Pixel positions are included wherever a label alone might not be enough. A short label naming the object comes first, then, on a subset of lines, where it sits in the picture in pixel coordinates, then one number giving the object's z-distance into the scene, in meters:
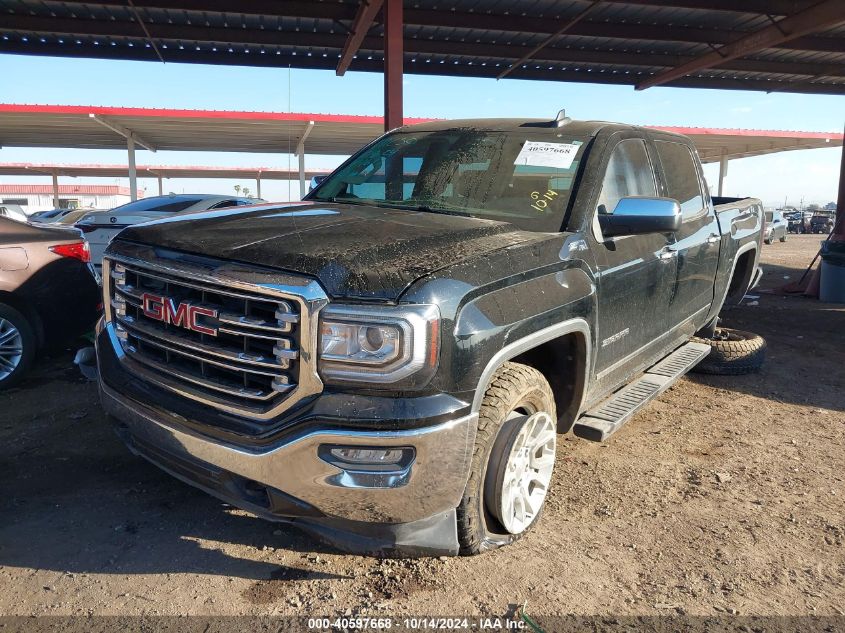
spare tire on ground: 5.68
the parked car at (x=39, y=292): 4.97
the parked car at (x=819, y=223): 35.43
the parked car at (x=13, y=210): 11.75
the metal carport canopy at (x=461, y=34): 10.02
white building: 62.78
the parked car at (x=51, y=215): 23.94
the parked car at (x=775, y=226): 21.05
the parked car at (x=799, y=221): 36.44
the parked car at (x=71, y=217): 21.10
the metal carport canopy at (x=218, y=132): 19.16
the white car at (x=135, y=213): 9.12
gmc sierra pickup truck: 2.16
